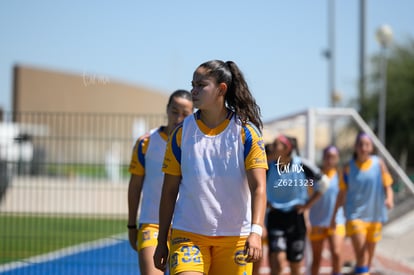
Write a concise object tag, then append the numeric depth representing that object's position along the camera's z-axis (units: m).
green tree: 32.84
